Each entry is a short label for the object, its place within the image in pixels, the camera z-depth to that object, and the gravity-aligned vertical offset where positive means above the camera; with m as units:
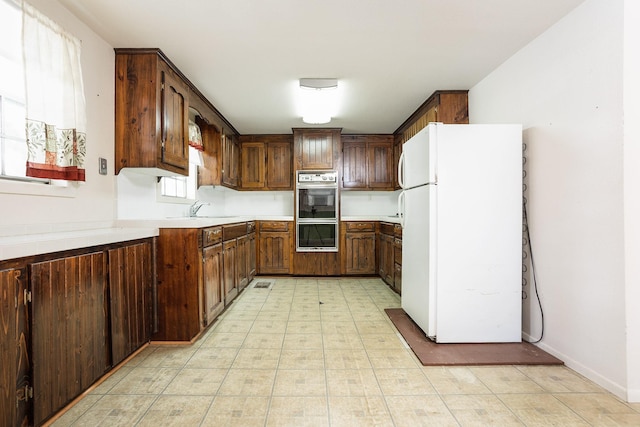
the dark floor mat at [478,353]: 2.07 -1.01
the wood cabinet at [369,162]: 5.19 +0.80
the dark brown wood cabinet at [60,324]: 1.25 -0.56
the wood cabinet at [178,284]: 2.39 -0.57
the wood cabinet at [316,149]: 4.86 +0.96
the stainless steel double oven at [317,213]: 4.82 -0.05
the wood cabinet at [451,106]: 3.32 +1.12
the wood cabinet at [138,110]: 2.46 +0.79
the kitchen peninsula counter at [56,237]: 1.27 -0.14
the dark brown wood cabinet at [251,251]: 4.35 -0.61
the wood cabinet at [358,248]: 4.82 -0.59
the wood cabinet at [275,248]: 4.85 -0.59
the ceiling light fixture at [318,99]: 3.04 +1.22
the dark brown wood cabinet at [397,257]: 3.72 -0.58
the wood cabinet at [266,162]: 5.15 +0.79
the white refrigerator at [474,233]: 2.35 -0.17
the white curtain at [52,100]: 1.65 +0.63
